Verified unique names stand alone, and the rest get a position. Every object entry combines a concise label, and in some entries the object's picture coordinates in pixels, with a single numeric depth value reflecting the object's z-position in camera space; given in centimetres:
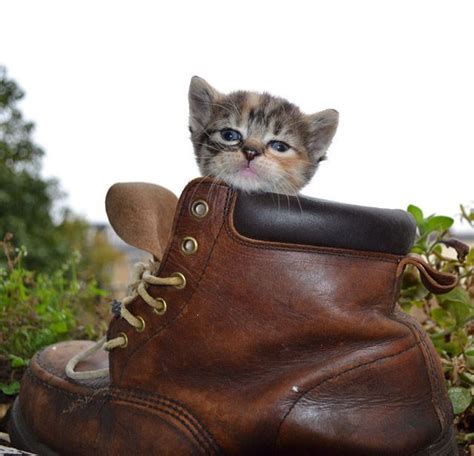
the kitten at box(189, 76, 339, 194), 36
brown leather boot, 27
